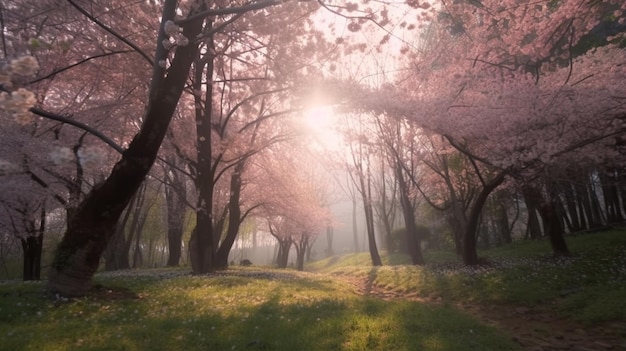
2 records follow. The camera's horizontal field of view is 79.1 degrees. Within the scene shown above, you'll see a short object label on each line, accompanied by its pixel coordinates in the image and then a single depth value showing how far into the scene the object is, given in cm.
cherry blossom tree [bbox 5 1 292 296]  952
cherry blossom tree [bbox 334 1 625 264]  1366
